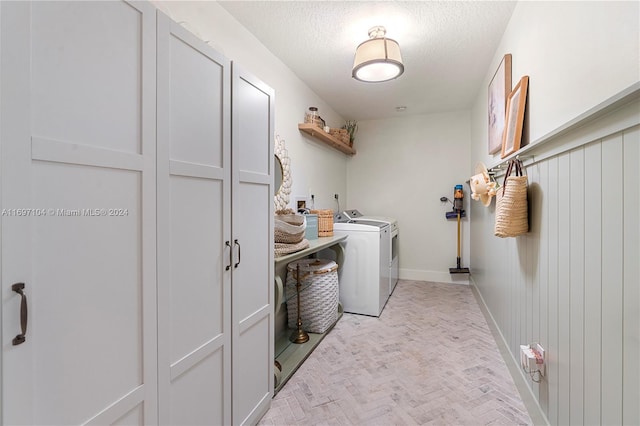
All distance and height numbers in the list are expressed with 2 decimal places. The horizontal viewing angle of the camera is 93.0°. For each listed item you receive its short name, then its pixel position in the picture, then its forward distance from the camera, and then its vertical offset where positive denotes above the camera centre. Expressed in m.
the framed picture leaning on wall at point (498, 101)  2.10 +0.85
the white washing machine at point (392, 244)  3.65 -0.42
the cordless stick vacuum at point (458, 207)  4.08 +0.07
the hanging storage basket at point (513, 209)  1.48 +0.02
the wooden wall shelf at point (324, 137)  3.01 +0.84
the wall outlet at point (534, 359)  1.42 -0.70
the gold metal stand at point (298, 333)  2.47 -1.01
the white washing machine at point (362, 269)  3.05 -0.58
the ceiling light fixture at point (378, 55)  2.09 +1.09
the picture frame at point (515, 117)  1.73 +0.58
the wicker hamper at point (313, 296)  2.64 -0.74
